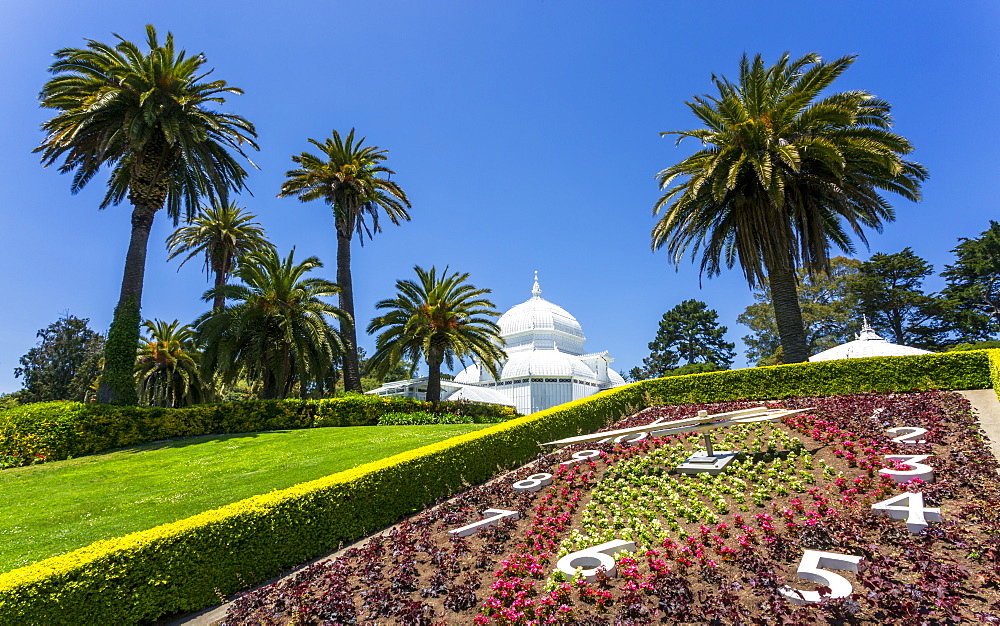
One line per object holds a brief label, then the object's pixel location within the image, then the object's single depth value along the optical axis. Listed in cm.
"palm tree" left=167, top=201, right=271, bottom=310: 3195
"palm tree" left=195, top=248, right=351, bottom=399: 2286
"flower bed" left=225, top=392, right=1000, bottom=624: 500
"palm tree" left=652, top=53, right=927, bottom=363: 1745
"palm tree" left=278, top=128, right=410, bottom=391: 2695
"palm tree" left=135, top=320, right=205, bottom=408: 3017
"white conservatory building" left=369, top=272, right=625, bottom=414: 3812
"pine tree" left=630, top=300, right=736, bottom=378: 6069
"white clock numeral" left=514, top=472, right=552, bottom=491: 963
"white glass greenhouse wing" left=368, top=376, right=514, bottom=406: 3531
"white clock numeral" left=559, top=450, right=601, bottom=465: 1112
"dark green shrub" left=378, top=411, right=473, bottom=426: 2267
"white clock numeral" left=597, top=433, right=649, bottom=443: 1236
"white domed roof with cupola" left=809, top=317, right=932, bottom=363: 2322
